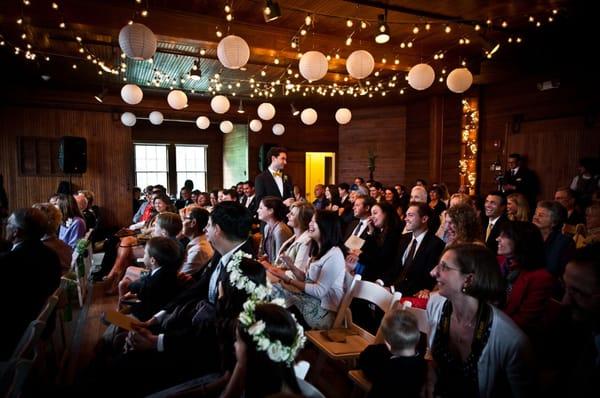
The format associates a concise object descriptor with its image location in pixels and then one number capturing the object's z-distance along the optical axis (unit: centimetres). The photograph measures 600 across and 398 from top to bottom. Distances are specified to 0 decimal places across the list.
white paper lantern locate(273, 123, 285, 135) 1070
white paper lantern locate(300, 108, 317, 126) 840
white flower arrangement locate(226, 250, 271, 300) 171
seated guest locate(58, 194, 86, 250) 469
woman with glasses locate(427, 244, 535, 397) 158
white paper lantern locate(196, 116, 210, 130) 937
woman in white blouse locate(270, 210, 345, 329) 275
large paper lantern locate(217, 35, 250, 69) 369
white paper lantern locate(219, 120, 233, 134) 982
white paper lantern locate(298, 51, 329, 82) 418
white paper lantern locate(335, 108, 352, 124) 827
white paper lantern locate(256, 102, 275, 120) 763
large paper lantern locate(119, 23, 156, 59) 340
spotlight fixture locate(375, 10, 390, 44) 435
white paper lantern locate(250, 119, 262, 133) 1005
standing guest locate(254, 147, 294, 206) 503
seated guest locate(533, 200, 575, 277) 312
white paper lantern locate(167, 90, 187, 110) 635
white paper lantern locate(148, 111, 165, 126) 895
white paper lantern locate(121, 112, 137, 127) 895
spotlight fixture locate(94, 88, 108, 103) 834
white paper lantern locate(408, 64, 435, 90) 455
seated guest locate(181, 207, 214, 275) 326
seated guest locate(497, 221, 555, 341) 213
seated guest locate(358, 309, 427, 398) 171
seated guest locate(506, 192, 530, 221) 405
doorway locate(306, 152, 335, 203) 1327
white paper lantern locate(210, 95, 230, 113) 670
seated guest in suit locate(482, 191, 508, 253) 383
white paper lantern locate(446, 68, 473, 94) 468
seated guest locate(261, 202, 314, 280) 290
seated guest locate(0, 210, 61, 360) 229
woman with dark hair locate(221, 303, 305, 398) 134
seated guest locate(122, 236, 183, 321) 253
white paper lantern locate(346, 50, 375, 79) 428
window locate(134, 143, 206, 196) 1328
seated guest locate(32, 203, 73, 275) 341
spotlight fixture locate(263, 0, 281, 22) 378
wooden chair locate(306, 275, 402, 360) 235
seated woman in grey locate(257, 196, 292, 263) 382
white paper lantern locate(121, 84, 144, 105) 605
